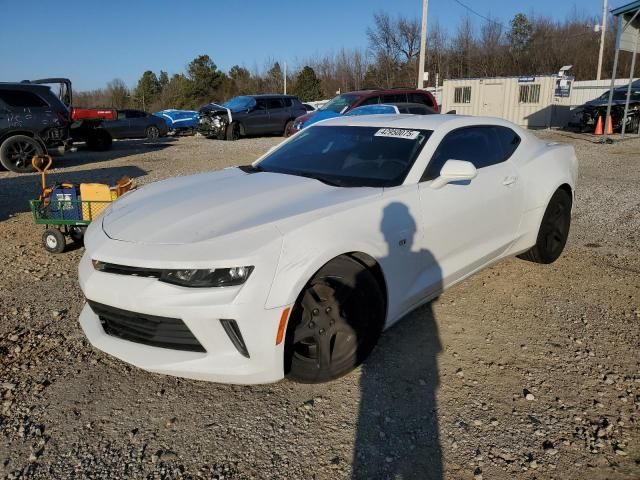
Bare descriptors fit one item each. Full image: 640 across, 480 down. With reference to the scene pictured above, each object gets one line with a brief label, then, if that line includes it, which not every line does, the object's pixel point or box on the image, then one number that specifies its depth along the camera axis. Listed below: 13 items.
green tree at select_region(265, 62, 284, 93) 53.81
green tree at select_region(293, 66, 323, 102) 46.38
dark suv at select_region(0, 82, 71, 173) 11.06
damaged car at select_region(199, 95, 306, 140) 19.72
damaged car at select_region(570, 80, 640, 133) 19.70
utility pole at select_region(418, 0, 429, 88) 22.11
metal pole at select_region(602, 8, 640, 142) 15.12
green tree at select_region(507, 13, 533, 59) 44.09
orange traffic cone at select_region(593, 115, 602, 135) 19.80
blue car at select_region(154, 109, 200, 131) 24.83
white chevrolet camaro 2.45
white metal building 23.73
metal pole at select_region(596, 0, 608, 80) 33.98
